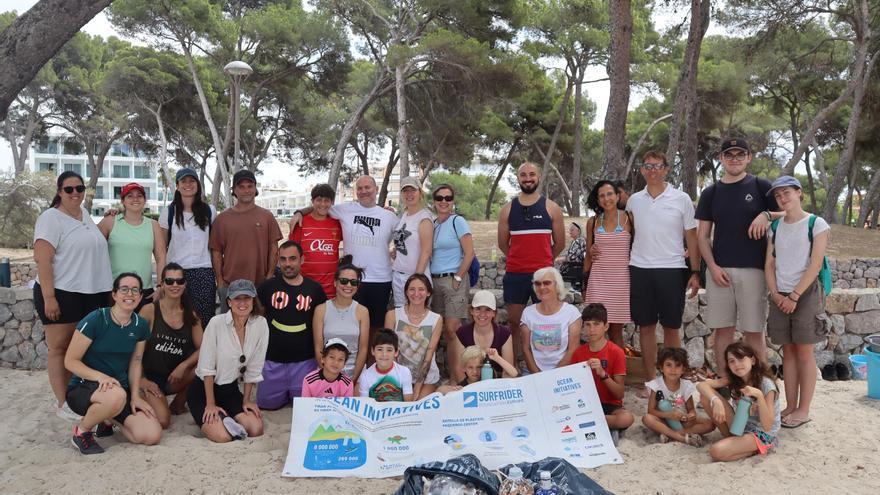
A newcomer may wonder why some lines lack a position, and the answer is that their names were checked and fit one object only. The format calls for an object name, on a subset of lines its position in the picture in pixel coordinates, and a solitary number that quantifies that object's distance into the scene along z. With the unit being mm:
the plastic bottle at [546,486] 2646
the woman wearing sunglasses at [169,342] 3785
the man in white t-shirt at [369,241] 4430
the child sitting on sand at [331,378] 3748
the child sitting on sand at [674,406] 3566
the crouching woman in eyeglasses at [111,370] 3430
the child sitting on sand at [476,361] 3900
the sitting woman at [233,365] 3730
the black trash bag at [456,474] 2592
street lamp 16266
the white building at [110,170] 53438
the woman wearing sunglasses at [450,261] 4375
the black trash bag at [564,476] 2709
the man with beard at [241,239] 4320
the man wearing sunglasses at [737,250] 3854
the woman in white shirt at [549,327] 3994
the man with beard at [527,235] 4324
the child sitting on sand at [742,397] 3275
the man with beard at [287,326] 4098
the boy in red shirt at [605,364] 3697
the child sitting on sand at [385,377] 3773
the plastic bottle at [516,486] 2623
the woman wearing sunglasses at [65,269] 3812
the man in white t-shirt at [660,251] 4070
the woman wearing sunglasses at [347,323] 4059
